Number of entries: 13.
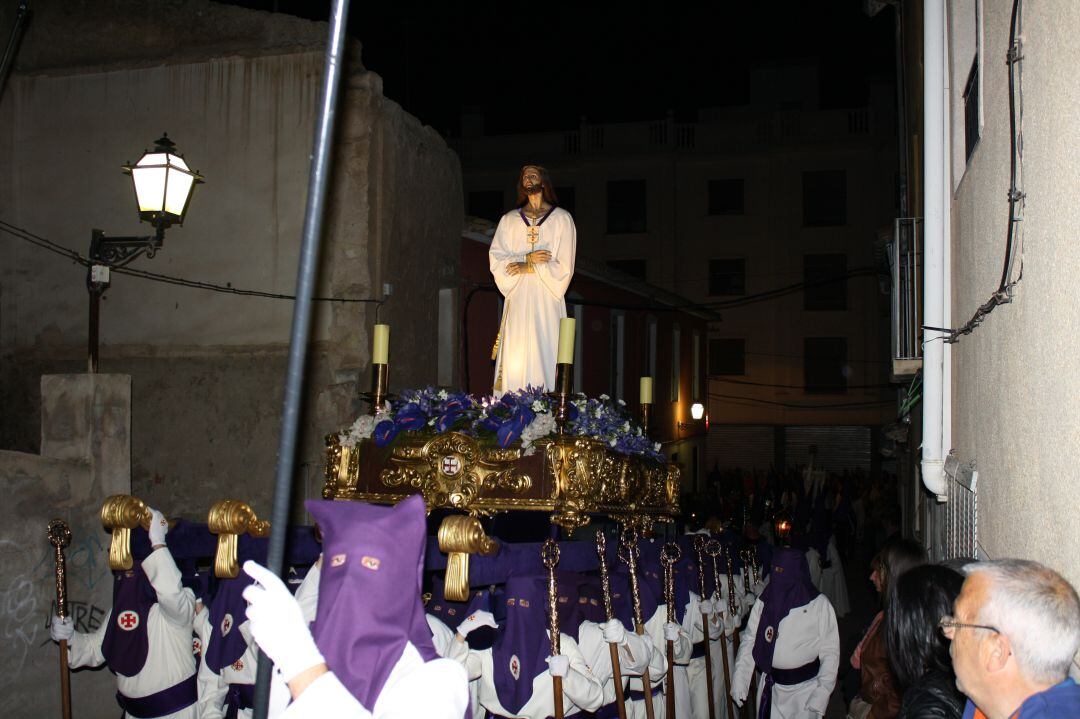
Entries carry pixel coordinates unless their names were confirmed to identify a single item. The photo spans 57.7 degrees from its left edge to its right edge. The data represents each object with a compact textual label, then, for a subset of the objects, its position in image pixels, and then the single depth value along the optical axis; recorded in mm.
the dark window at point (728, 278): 28781
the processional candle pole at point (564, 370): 5551
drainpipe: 5820
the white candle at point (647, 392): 6801
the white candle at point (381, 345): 6254
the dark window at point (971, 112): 4641
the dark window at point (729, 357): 28922
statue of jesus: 6805
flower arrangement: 5754
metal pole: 2186
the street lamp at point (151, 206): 7484
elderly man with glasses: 2299
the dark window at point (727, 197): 28672
